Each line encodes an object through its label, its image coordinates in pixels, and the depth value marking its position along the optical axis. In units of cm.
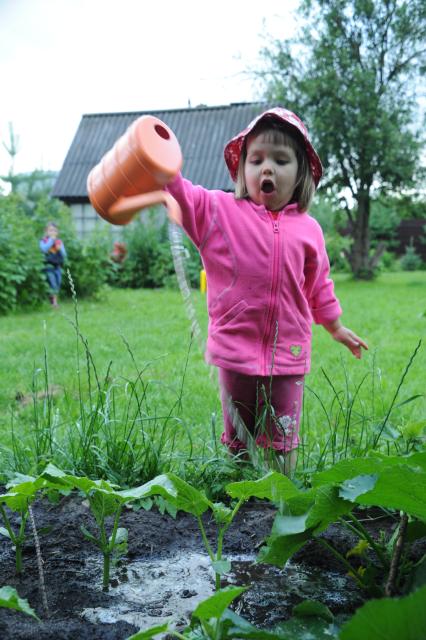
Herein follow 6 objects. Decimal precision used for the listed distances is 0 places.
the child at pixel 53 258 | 853
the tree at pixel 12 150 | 1596
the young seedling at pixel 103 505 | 112
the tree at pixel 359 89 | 1396
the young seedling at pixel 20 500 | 112
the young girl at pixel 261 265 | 199
